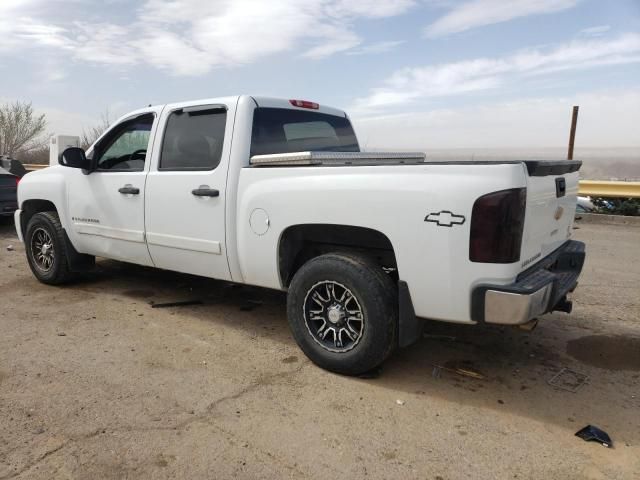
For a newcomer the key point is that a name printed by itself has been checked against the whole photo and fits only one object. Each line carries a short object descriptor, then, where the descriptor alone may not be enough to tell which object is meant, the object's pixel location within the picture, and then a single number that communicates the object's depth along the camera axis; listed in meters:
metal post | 12.73
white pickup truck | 2.91
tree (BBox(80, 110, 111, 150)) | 21.15
